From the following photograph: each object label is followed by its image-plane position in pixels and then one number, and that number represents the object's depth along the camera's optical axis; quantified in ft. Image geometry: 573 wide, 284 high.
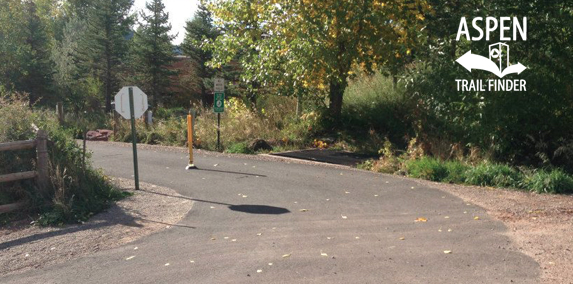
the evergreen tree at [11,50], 113.29
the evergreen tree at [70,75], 124.06
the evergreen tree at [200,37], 112.47
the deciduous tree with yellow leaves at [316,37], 54.39
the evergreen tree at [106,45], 120.16
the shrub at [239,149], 60.84
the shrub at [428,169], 42.06
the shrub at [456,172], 40.60
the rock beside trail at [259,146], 61.11
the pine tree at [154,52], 114.52
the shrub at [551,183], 35.55
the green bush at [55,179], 31.40
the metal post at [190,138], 48.93
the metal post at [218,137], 62.43
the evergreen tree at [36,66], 115.34
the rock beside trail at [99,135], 81.30
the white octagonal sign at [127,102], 38.93
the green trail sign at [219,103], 58.52
